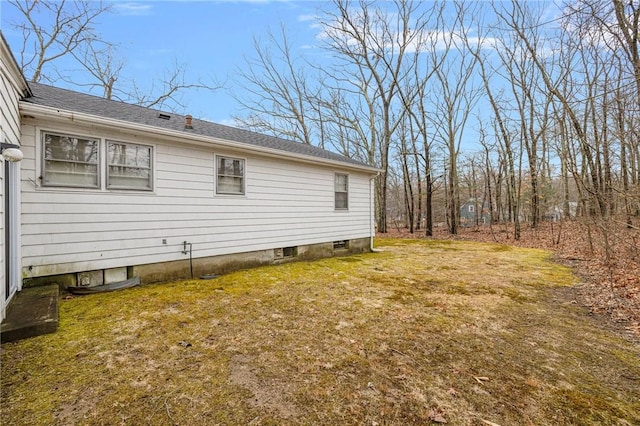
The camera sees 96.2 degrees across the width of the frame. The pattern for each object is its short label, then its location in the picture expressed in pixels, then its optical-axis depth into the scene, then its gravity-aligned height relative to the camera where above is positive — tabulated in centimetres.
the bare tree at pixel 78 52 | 1166 +736
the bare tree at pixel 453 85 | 1517 +700
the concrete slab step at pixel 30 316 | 273 -102
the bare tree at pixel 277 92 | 1741 +787
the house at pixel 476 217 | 1918 -22
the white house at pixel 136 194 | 396 +41
